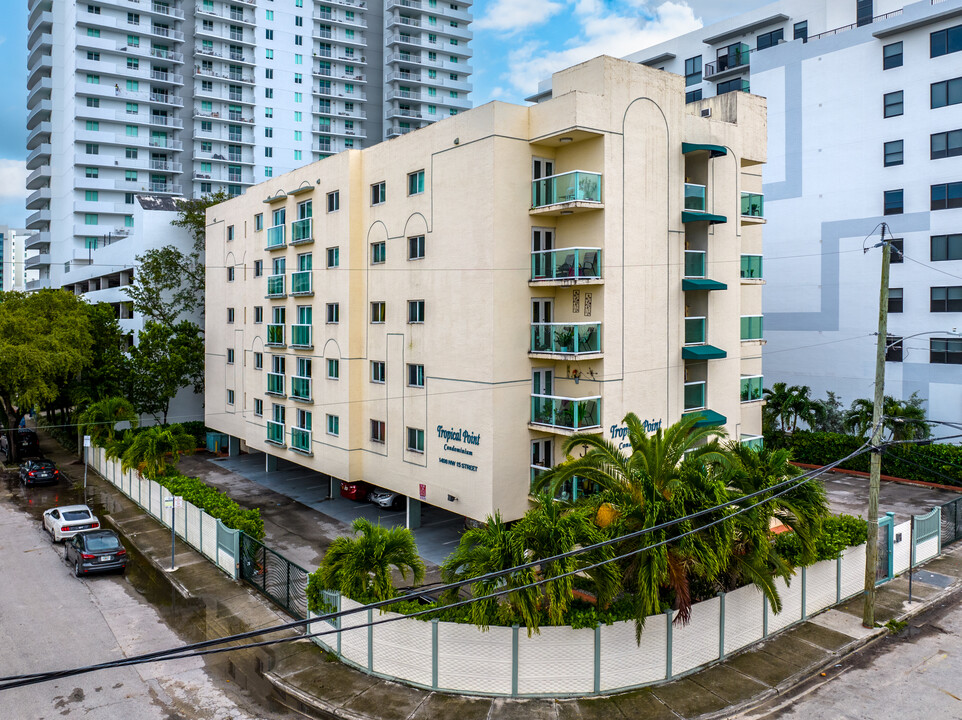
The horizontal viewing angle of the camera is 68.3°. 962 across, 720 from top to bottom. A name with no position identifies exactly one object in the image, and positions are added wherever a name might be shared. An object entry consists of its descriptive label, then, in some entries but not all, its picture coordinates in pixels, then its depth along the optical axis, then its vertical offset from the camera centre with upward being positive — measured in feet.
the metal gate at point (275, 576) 63.41 -23.23
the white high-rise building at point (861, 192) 130.00 +27.47
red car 104.73 -23.31
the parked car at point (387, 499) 99.81 -23.76
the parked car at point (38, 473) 119.96 -23.60
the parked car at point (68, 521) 86.89 -23.26
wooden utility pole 59.41 -12.03
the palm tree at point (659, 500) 48.91 -12.60
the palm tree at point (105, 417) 120.57 -14.35
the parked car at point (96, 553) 75.00 -23.41
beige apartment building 77.46 +5.73
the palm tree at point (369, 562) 53.36 -17.49
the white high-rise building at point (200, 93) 236.02 +89.97
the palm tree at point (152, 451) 95.91 -16.09
